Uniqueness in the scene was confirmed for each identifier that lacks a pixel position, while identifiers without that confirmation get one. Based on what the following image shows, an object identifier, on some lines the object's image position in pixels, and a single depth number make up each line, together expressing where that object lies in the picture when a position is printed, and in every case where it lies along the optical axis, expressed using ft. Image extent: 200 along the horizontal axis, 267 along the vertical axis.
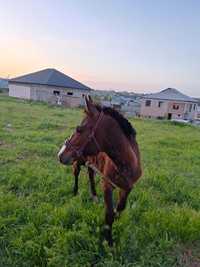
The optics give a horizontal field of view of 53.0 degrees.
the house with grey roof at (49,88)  67.09
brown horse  4.85
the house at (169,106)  74.11
